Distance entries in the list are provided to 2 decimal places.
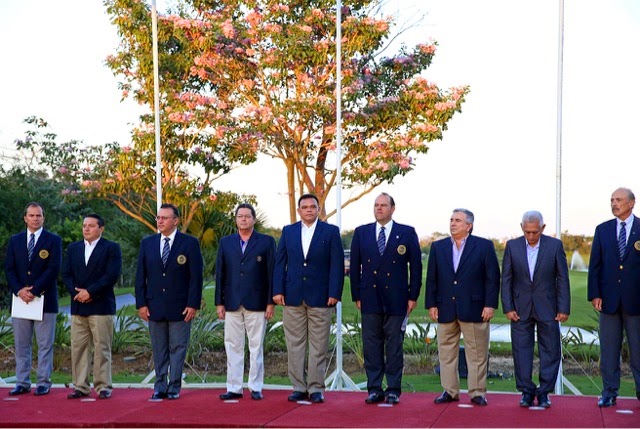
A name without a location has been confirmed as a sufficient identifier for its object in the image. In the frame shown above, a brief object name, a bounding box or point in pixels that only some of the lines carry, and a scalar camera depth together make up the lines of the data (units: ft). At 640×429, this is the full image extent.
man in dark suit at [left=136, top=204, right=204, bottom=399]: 27.07
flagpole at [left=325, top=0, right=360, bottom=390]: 28.71
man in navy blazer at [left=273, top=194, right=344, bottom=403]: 26.30
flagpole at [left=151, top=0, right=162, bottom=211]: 29.46
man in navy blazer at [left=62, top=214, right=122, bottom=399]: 27.43
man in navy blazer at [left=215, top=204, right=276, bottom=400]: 26.91
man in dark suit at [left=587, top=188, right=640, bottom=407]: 24.57
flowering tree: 49.67
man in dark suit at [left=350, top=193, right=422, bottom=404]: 25.81
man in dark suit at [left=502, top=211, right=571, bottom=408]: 24.99
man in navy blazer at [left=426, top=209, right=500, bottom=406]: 25.41
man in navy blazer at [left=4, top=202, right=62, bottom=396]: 28.09
